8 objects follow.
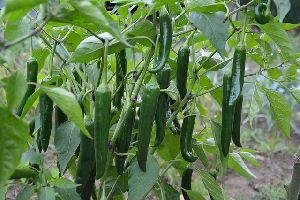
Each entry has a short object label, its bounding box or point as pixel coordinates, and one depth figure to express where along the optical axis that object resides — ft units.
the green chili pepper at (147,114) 4.10
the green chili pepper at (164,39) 4.07
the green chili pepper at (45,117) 4.46
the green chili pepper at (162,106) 4.45
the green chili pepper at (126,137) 4.53
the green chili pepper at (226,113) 4.35
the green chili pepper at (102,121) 3.97
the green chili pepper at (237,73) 4.29
